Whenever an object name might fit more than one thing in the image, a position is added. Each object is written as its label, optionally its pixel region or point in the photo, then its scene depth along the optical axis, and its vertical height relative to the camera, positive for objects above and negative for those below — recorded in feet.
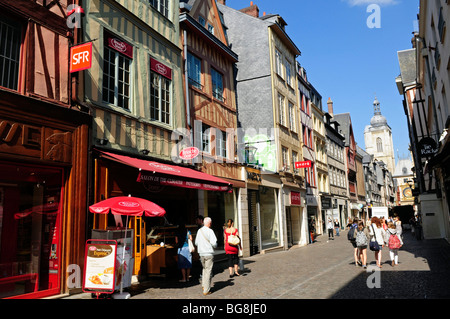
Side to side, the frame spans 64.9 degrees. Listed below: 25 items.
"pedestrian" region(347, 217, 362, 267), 38.36 -2.97
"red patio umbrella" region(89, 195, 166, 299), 24.29 +0.83
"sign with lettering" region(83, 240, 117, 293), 22.98 -2.97
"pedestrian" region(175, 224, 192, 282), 30.91 -3.27
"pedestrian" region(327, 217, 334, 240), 88.17 -4.13
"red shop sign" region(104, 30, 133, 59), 33.45 +16.84
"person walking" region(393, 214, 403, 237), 48.06 -2.23
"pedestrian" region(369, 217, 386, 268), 35.53 -2.66
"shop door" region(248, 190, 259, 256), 55.77 -1.00
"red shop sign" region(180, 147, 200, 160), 39.32 +7.10
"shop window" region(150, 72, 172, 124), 38.75 +13.40
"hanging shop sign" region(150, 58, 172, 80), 38.94 +16.78
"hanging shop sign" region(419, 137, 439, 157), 51.01 +8.84
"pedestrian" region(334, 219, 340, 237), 100.77 -3.95
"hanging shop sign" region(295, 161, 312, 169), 77.75 +10.68
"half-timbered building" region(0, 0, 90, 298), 24.07 +4.81
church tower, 401.49 +80.53
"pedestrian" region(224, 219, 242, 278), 34.14 -3.70
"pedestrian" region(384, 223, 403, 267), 37.11 -3.32
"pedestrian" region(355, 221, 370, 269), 36.11 -3.03
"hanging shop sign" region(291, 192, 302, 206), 74.08 +3.11
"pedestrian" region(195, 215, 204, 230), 34.58 -0.41
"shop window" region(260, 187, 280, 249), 60.96 -0.65
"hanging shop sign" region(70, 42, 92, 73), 27.07 +12.57
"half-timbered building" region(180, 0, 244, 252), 46.03 +16.07
